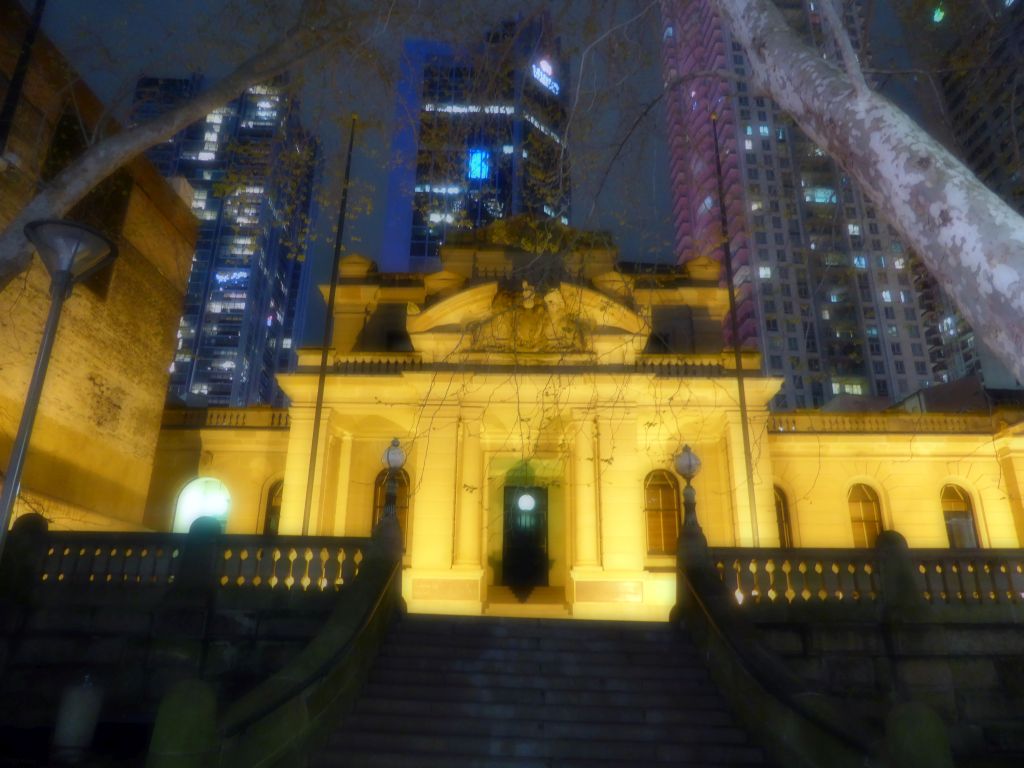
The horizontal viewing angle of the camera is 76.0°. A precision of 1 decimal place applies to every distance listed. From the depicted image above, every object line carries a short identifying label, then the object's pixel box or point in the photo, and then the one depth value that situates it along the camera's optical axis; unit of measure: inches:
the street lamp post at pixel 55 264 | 262.7
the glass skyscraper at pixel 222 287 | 4744.1
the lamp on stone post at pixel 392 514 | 433.4
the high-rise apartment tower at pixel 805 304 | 3206.2
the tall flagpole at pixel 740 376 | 727.7
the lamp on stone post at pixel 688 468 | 490.3
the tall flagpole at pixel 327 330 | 749.9
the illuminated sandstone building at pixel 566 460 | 761.6
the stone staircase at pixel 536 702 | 311.9
